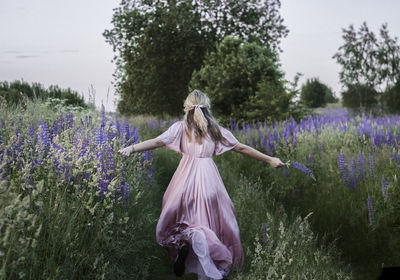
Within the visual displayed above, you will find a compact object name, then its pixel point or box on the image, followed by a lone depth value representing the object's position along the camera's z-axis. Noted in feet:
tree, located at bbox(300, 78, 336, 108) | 137.08
